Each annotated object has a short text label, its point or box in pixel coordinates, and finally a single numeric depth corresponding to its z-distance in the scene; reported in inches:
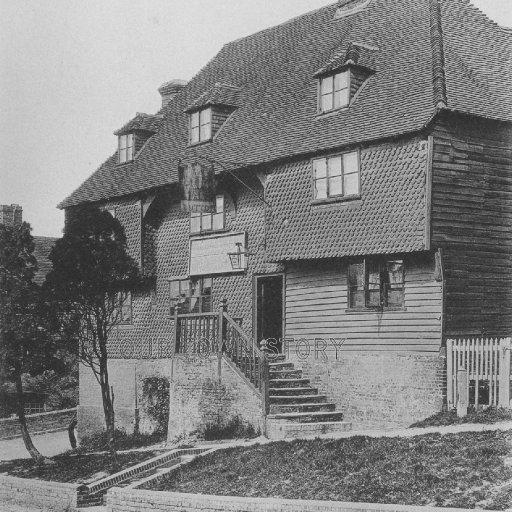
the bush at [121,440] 1006.3
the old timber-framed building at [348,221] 789.2
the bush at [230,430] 796.6
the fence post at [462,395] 714.8
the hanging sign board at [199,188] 978.1
